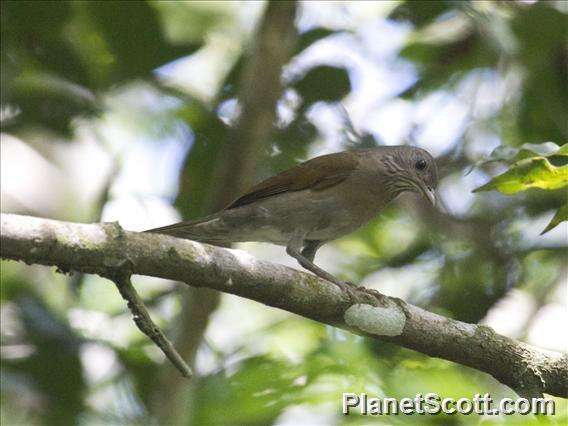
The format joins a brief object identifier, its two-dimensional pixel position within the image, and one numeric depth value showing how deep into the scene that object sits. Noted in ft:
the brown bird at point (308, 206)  34.17
